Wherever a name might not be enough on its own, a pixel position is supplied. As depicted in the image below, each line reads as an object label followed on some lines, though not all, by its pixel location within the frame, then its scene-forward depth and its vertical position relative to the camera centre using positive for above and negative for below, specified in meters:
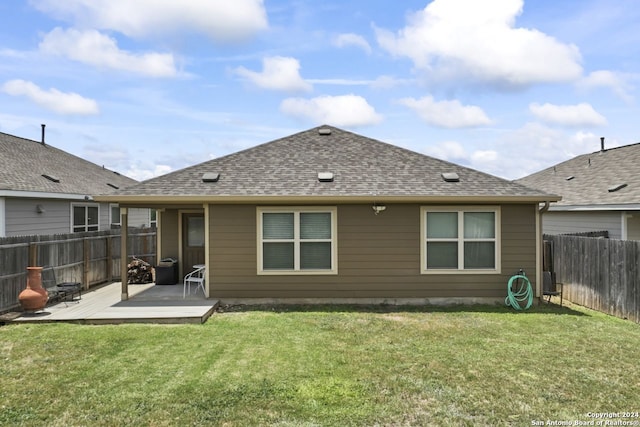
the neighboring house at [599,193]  11.02 +0.70
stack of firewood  11.44 -1.54
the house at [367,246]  8.83 -0.62
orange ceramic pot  7.58 -1.41
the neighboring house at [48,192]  10.48 +0.71
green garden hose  8.61 -1.60
